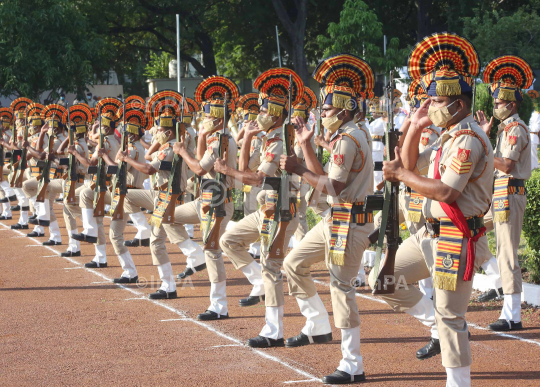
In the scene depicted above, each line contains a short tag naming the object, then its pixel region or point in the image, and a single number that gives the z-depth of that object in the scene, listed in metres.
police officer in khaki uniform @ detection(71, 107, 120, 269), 10.92
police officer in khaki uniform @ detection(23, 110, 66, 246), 13.55
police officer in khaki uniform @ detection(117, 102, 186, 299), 8.81
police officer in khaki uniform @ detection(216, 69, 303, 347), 6.71
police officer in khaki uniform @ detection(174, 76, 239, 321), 7.81
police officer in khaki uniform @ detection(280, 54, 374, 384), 5.61
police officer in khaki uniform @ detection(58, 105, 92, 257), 11.72
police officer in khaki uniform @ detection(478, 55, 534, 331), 7.15
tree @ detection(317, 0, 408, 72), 25.30
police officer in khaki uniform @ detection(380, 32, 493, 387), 4.60
